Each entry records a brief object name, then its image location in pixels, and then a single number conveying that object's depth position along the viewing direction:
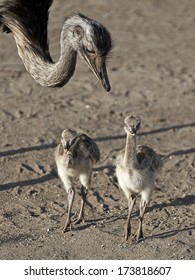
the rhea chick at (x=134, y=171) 11.01
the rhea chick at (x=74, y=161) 11.30
